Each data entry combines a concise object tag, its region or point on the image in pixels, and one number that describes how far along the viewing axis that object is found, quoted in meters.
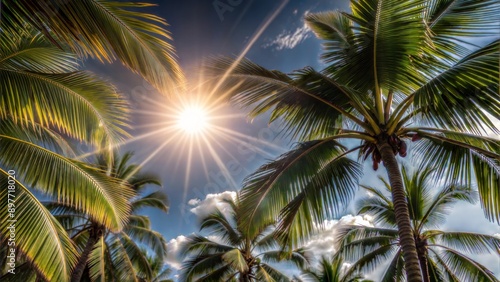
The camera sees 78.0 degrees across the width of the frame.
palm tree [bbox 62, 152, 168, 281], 11.16
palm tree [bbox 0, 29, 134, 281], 4.38
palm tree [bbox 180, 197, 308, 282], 14.66
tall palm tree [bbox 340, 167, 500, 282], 10.96
